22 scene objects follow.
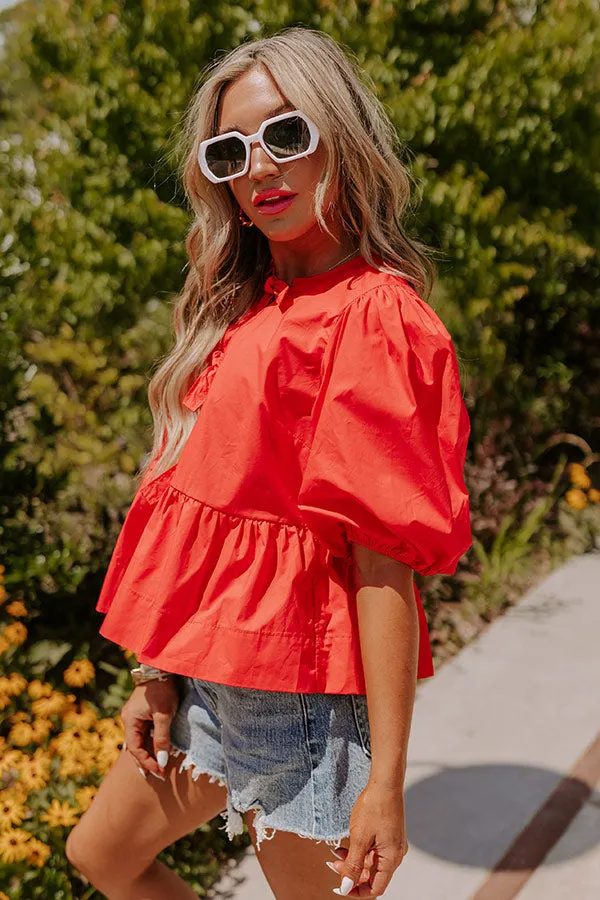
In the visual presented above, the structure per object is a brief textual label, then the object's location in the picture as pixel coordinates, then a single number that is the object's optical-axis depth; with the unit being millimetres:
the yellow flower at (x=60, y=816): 2092
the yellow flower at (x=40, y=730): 2367
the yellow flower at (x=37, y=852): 2006
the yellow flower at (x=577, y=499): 4121
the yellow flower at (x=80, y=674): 2559
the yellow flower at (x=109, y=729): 2338
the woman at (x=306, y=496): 1177
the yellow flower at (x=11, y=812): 2045
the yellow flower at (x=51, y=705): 2430
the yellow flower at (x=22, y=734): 2338
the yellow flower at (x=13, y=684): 2438
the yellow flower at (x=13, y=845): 1977
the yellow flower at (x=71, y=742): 2288
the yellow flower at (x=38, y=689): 2463
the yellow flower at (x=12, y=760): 2232
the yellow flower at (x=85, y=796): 2152
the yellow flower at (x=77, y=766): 2232
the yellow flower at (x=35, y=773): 2186
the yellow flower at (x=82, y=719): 2363
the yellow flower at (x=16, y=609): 2658
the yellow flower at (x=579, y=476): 4227
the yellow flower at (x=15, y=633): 2609
